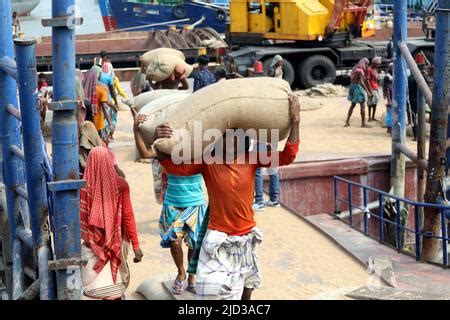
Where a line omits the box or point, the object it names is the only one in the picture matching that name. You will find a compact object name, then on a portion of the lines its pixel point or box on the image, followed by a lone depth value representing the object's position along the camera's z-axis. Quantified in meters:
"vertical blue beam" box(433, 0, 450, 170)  9.59
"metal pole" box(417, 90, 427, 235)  11.56
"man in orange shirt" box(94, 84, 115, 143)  12.16
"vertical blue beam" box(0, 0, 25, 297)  6.74
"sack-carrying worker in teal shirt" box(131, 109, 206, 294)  6.66
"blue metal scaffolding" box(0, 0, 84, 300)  4.83
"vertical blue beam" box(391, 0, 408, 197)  12.13
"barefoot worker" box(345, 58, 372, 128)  16.91
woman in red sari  5.58
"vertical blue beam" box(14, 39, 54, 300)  5.60
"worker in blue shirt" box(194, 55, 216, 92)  10.43
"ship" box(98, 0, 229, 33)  36.41
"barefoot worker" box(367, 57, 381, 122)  16.98
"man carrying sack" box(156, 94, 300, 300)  5.55
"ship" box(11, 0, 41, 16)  55.49
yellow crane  22.55
